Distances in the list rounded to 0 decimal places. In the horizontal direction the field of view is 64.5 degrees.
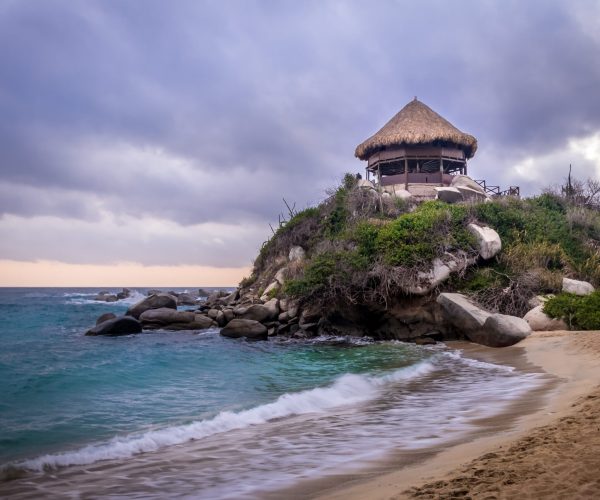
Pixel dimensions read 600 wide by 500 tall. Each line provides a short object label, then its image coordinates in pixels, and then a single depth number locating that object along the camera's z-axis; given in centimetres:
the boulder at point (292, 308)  1900
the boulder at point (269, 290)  2161
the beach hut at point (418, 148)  2838
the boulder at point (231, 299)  2531
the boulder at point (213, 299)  2919
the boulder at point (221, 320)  2141
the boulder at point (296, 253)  2281
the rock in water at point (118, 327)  1958
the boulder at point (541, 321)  1336
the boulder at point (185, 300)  4150
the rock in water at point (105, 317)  2208
